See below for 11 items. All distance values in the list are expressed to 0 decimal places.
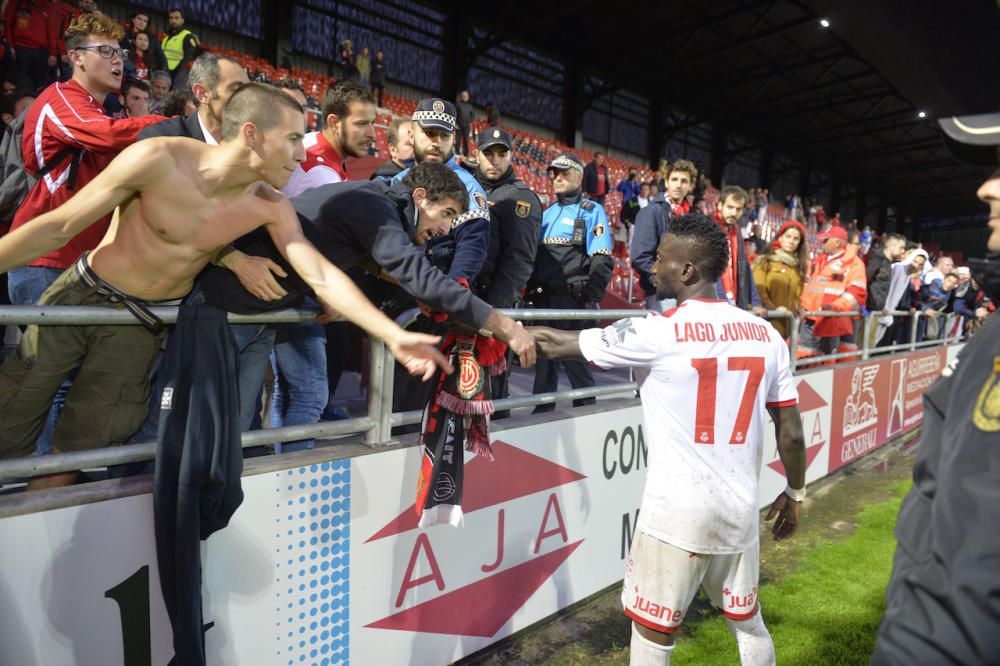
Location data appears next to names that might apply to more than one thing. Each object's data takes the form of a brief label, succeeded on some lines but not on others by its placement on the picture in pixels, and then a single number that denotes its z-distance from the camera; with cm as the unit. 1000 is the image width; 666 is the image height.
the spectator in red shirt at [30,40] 738
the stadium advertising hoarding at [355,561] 185
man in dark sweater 217
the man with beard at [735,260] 516
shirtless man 198
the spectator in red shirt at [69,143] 270
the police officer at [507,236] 404
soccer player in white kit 222
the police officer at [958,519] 99
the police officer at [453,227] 312
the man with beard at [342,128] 326
